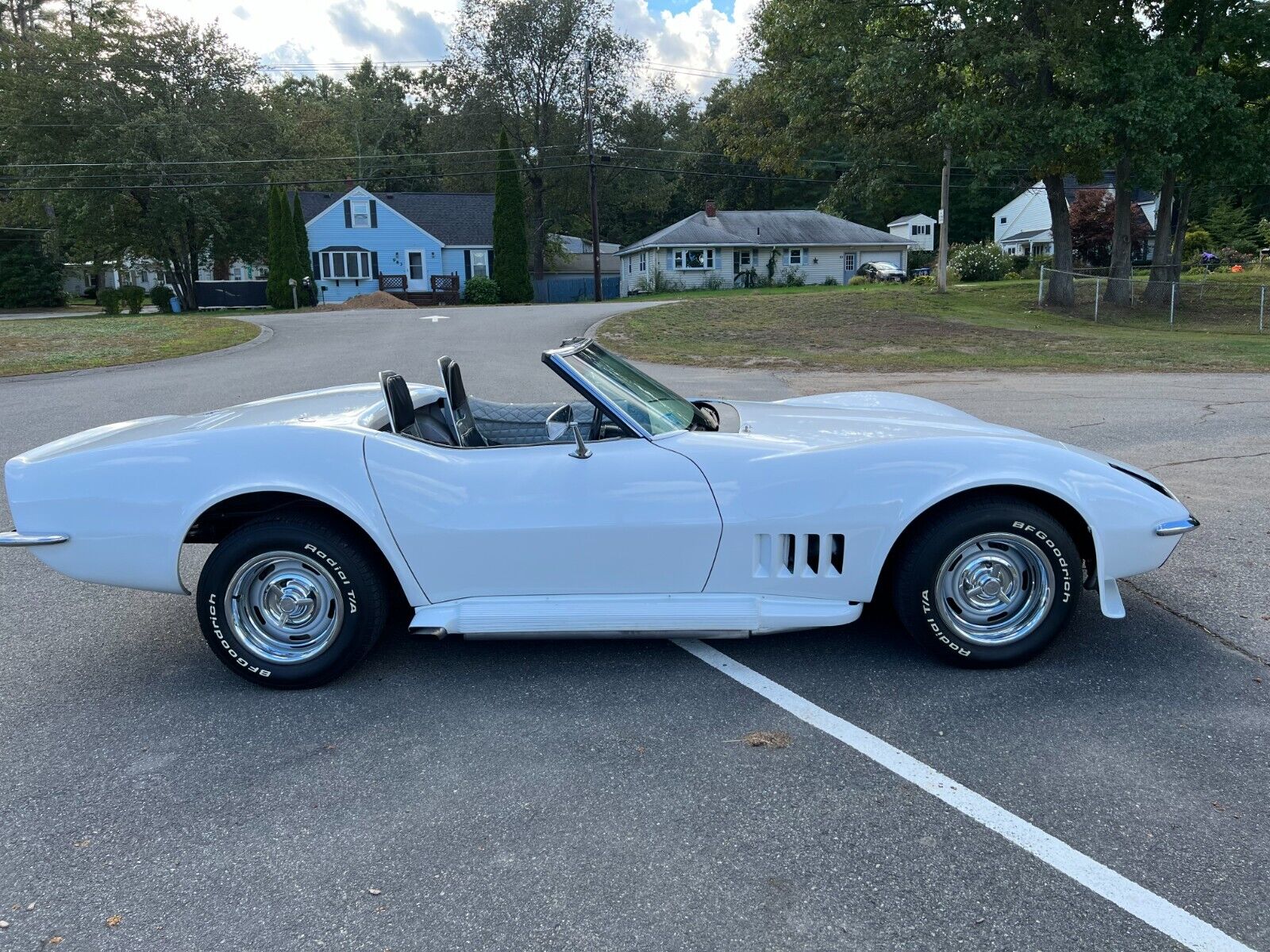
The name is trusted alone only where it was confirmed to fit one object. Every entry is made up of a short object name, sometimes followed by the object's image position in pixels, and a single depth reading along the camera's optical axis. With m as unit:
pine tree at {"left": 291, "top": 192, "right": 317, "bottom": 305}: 42.47
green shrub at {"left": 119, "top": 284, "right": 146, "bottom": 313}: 42.09
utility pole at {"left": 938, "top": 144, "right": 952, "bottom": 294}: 31.33
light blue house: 49.53
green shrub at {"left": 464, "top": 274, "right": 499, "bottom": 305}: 43.78
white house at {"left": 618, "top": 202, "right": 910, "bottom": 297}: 51.53
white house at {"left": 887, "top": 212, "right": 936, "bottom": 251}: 69.81
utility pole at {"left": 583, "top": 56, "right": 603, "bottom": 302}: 44.47
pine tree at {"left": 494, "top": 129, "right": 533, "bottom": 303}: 44.78
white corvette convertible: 3.55
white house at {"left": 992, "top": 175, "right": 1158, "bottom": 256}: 63.31
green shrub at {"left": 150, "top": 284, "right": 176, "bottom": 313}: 43.38
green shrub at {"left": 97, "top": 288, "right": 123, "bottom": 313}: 41.44
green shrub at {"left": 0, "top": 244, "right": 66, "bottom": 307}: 53.44
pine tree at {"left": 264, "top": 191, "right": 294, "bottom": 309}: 41.31
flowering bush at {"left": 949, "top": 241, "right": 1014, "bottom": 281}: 45.50
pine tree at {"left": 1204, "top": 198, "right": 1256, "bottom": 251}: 50.78
